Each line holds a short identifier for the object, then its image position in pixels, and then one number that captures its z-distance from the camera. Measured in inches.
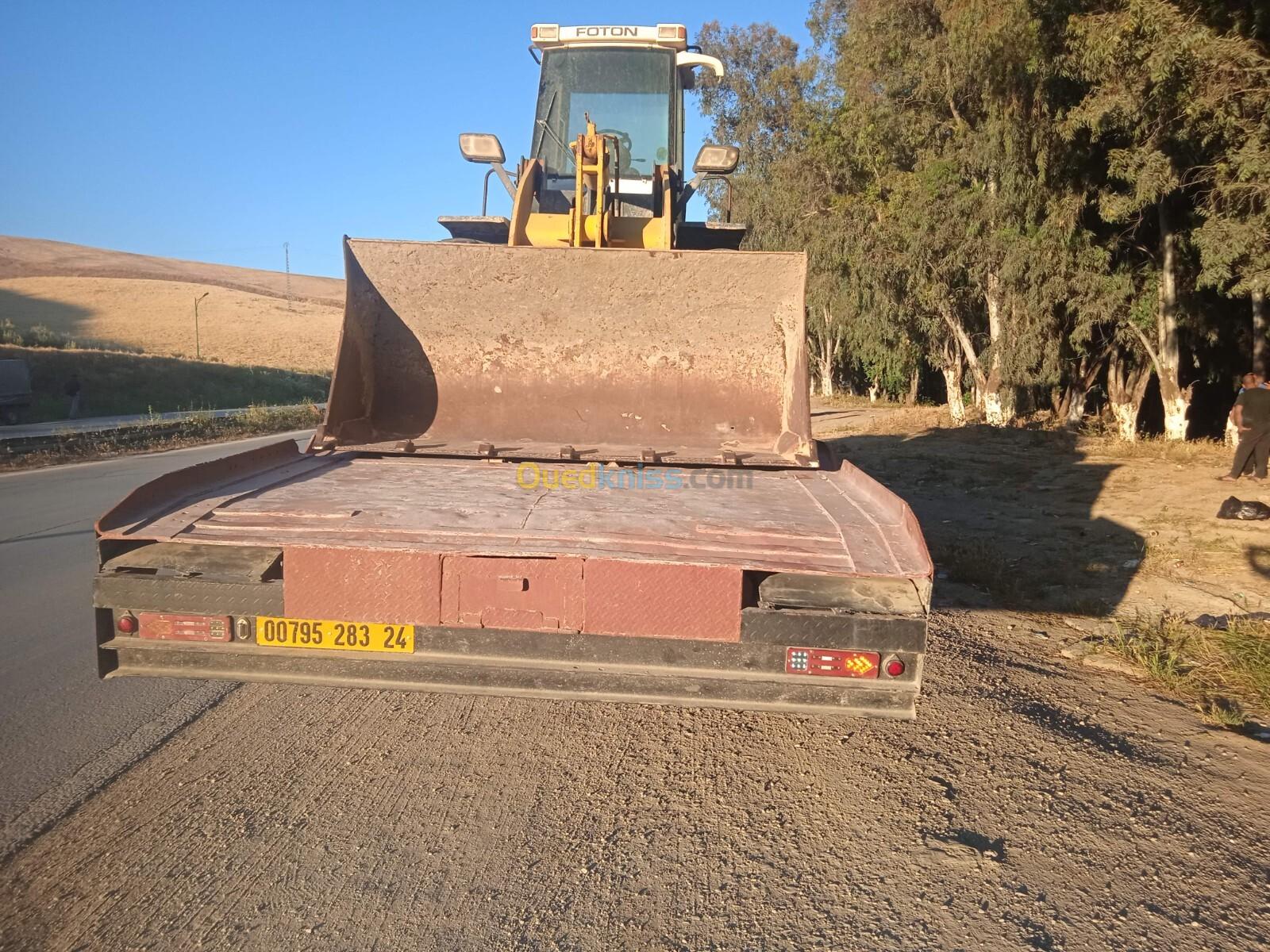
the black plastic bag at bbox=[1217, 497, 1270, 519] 360.2
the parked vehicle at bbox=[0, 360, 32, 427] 866.1
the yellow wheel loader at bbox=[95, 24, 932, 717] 125.0
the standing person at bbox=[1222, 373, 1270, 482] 423.2
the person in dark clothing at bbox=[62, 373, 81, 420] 975.6
